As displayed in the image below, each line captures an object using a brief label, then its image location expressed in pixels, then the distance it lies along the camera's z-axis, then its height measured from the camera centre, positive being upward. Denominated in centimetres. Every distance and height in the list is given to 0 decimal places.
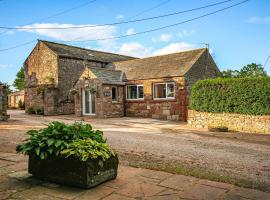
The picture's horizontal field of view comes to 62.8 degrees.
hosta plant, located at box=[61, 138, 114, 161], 358 -76
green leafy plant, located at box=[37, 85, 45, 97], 2020 +134
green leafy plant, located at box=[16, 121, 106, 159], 373 -59
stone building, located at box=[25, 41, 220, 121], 1724 +185
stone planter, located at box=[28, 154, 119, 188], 357 -111
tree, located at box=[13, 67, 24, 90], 4731 +523
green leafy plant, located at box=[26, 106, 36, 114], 2156 -52
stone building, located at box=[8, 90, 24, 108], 3503 +107
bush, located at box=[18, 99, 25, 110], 3079 -3
